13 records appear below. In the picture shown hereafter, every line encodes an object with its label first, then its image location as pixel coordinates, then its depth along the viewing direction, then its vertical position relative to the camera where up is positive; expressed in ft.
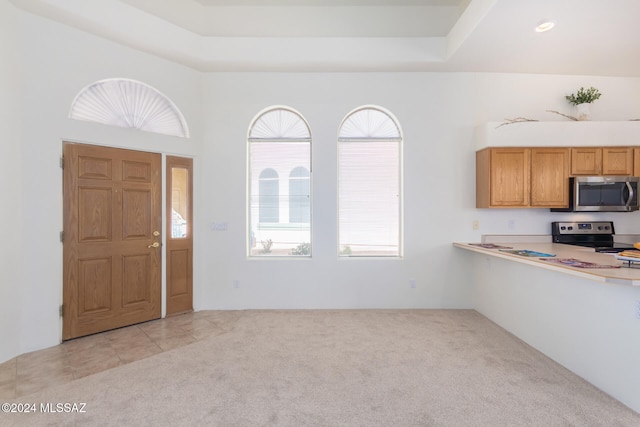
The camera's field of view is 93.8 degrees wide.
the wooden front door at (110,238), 11.10 -1.00
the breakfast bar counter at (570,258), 7.17 -1.44
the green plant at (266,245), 15.03 -1.60
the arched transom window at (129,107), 11.55 +4.42
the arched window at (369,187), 14.90 +1.31
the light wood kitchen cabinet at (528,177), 13.01 +1.58
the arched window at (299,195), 14.90 +0.91
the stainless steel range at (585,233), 13.66 -0.92
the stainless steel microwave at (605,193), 12.68 +0.85
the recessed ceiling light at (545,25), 10.19 +6.49
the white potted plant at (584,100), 13.62 +5.25
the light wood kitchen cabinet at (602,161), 12.92 +2.25
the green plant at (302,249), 14.92 -1.79
